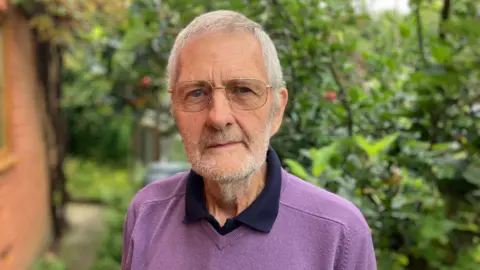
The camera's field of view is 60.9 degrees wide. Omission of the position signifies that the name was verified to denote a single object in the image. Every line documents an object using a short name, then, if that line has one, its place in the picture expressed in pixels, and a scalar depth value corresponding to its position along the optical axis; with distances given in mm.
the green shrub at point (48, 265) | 3664
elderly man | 1051
